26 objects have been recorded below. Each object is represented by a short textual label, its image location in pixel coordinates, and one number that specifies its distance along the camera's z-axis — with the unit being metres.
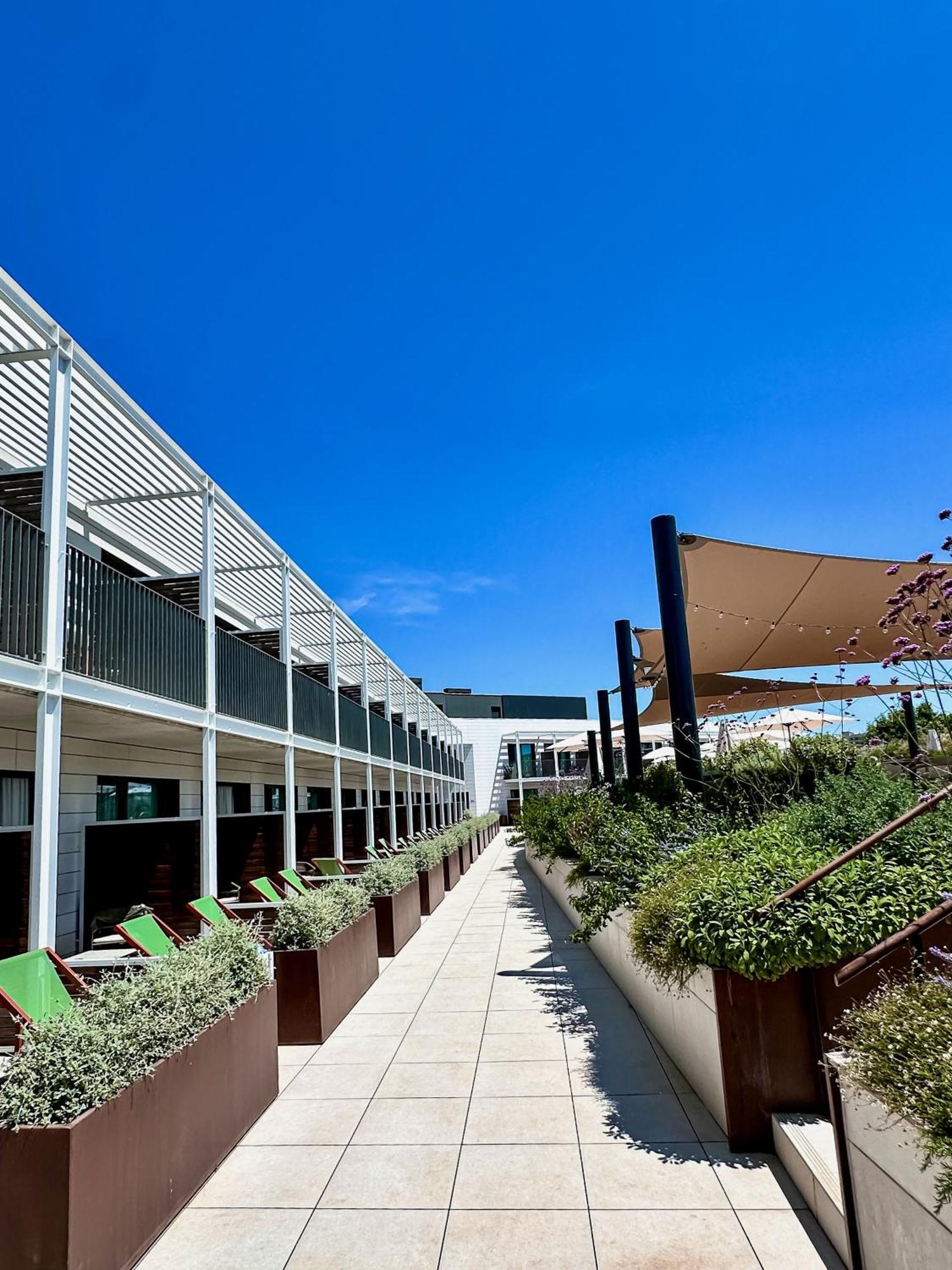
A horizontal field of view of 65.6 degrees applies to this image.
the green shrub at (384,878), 8.39
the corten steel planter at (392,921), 8.50
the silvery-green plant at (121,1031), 2.58
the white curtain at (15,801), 7.74
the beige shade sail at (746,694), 12.67
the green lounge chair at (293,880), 8.74
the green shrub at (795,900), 3.35
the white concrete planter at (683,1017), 3.75
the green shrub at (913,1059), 1.91
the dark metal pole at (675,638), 7.72
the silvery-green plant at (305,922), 5.62
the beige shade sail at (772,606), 9.17
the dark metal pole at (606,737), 15.84
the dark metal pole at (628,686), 12.05
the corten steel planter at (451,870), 14.52
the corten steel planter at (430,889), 11.49
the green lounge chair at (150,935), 5.63
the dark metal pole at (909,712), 9.33
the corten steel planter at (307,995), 5.52
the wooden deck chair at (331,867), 10.41
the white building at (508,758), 45.56
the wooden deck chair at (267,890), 8.13
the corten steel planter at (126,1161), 2.41
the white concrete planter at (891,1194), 2.04
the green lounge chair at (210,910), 6.43
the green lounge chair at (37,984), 4.00
